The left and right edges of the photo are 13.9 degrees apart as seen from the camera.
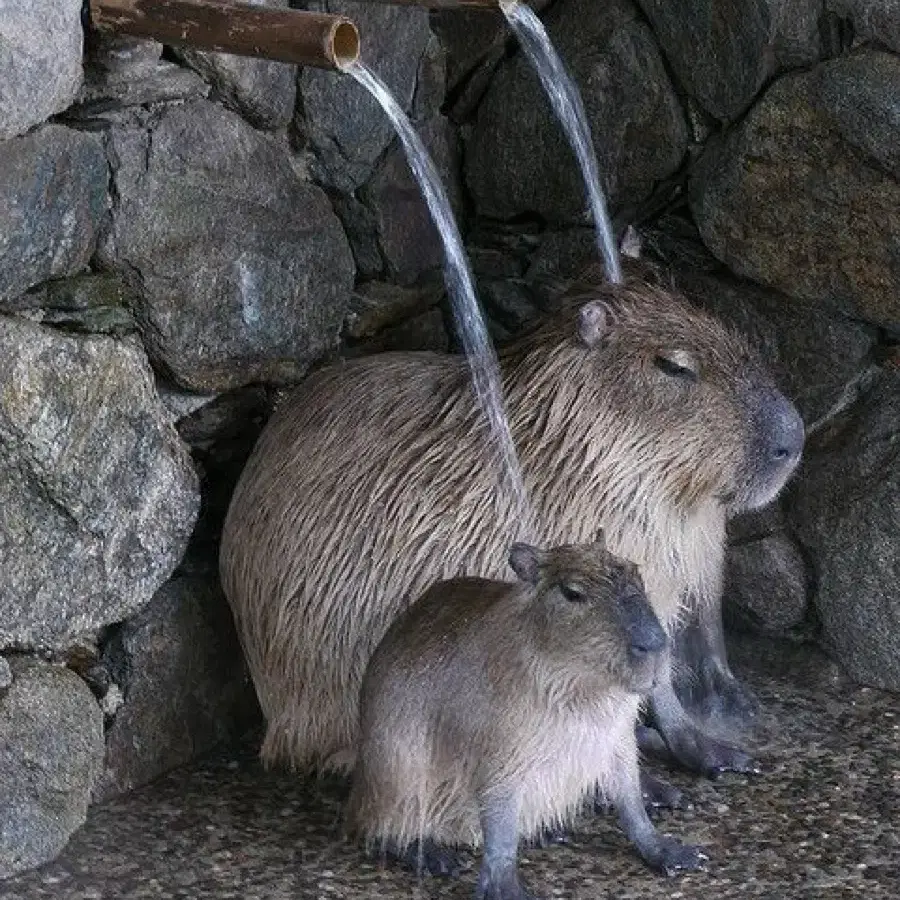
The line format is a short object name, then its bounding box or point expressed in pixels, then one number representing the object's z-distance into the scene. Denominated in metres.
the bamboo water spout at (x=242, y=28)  6.24
